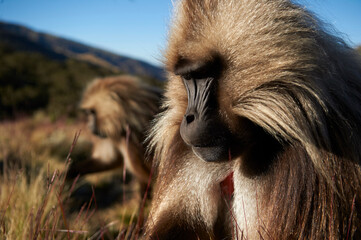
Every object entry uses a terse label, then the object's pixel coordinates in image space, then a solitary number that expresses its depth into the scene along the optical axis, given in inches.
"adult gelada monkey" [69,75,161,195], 83.3
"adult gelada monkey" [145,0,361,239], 39.7
